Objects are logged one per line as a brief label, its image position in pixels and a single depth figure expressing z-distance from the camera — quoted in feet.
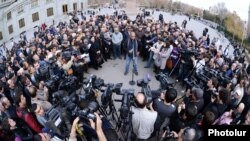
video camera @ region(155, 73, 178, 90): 17.75
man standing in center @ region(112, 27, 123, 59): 26.21
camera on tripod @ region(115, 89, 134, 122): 13.66
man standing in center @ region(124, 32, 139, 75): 23.17
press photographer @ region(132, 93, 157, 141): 12.52
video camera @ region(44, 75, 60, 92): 17.79
